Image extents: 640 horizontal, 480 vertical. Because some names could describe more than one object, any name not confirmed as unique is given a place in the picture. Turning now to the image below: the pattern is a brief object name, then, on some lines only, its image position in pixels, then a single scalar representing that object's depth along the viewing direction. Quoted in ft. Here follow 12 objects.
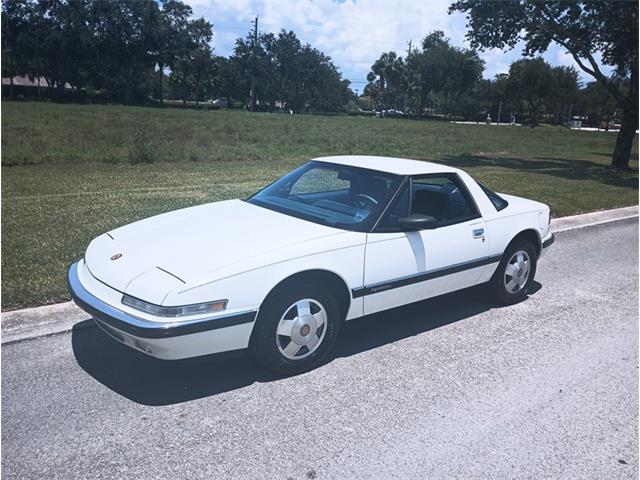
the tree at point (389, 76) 337.93
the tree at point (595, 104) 253.24
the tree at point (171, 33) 261.34
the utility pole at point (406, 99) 321.93
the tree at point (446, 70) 278.67
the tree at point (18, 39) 217.56
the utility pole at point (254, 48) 255.09
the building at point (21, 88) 236.14
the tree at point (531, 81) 253.24
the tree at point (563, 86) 255.50
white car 10.93
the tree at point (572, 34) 64.39
